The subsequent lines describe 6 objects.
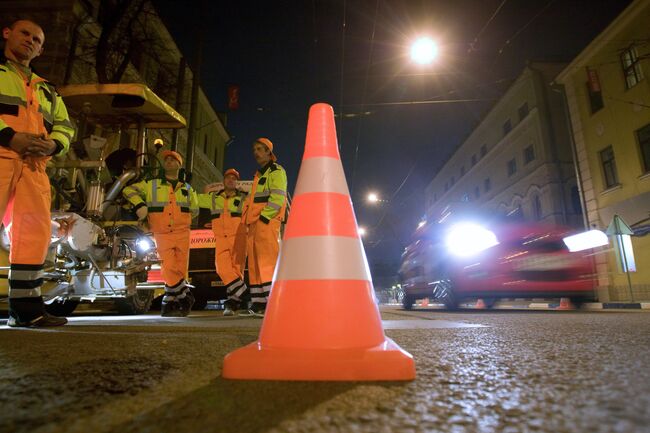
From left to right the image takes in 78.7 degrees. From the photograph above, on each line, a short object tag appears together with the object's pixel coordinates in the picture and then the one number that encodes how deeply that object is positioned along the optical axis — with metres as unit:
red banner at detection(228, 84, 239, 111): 23.08
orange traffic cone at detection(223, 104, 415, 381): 1.33
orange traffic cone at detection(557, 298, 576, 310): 8.12
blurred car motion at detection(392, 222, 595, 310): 6.61
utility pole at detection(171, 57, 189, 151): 15.08
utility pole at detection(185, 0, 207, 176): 14.55
